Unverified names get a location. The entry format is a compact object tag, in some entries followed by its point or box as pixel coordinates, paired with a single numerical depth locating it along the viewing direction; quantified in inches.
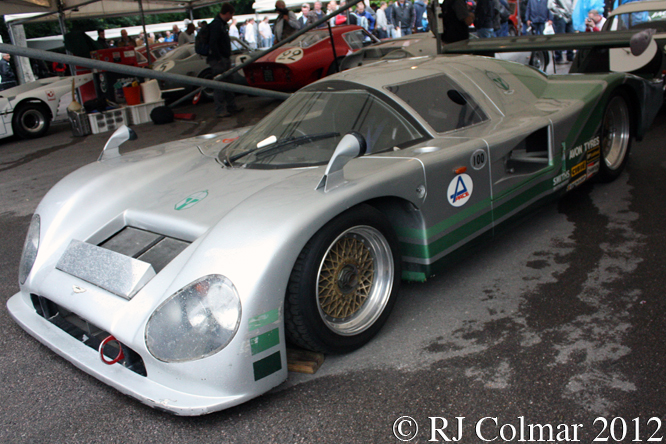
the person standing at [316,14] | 547.1
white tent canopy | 468.8
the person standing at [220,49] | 343.9
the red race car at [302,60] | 374.3
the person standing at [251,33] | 847.7
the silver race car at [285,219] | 80.8
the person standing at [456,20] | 275.4
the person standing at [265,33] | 849.5
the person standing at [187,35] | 515.2
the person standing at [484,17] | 340.8
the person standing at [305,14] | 573.9
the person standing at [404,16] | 612.4
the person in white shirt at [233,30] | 860.3
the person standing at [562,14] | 451.8
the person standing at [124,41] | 574.6
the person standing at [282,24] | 394.3
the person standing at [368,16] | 663.4
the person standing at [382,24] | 671.8
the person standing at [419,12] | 615.5
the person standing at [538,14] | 466.0
